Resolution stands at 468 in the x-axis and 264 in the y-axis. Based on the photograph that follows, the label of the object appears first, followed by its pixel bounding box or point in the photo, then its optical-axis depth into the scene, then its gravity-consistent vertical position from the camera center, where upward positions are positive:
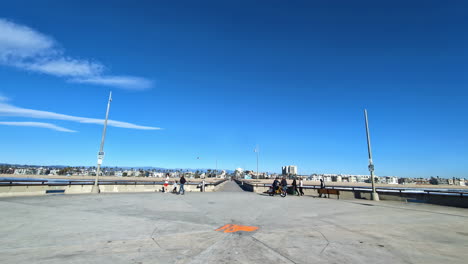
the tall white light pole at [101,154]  18.48 +1.35
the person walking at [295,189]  22.95 -1.52
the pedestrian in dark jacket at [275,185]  22.05 -1.10
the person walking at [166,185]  21.51 -1.37
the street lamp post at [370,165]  18.41 +1.02
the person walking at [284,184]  20.11 -0.89
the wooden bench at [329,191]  20.78 -1.52
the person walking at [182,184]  19.55 -1.13
